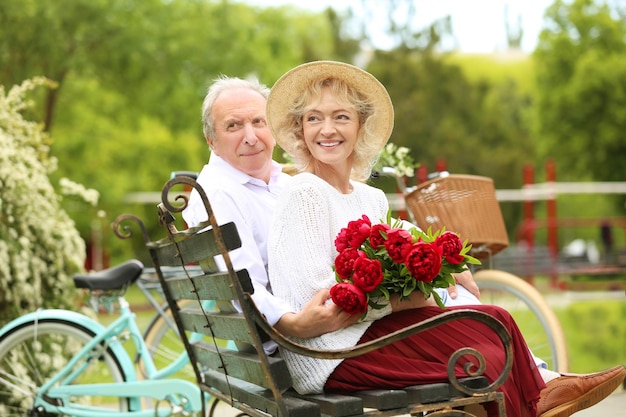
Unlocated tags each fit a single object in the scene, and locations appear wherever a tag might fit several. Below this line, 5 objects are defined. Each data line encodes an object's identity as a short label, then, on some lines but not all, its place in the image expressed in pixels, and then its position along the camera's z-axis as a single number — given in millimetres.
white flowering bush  5859
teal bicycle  4969
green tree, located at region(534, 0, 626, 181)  32688
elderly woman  3244
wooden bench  3074
